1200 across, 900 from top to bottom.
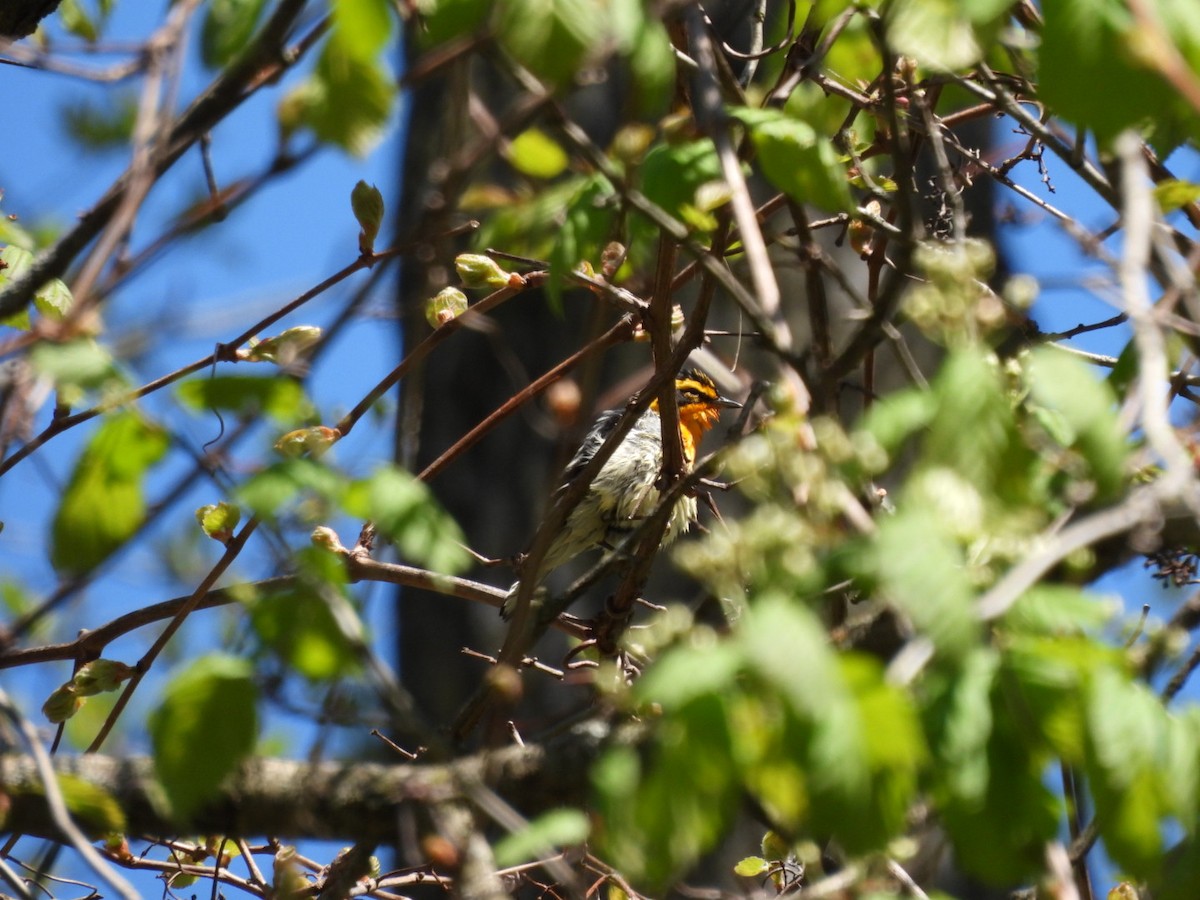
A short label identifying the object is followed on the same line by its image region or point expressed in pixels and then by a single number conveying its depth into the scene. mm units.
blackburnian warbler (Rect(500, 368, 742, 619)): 13320
